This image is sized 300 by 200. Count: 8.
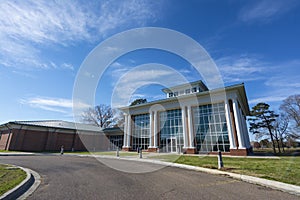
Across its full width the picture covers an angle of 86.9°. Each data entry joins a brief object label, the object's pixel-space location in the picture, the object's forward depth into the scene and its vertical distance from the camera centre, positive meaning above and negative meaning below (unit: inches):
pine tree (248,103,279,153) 1245.1 +210.4
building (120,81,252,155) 753.6 +123.0
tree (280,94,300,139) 1131.9 +256.4
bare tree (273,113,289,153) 1256.8 +155.7
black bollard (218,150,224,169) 334.0 -33.0
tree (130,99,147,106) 1934.5 +511.8
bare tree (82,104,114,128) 1759.4 +287.2
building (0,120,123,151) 960.3 +42.7
